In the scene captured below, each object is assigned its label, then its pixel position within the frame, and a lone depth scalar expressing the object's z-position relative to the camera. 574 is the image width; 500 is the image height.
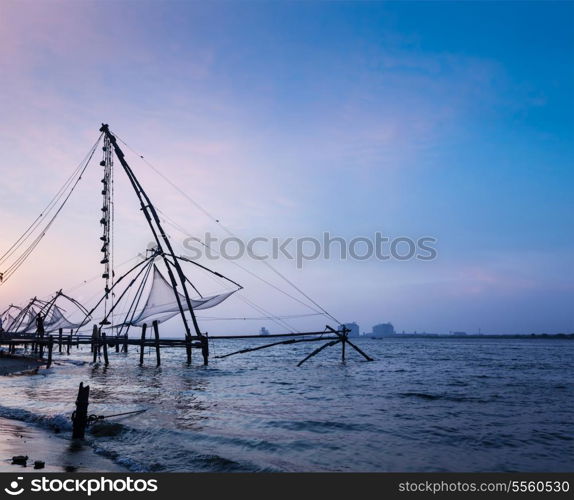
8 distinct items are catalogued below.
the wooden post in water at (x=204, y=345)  27.01
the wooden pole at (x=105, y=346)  33.07
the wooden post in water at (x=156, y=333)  31.36
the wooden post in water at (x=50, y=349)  30.33
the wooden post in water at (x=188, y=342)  27.28
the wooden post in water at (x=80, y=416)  10.20
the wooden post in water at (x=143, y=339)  31.05
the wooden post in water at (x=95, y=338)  33.48
